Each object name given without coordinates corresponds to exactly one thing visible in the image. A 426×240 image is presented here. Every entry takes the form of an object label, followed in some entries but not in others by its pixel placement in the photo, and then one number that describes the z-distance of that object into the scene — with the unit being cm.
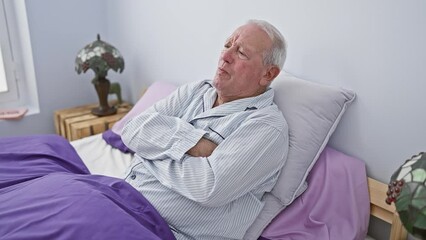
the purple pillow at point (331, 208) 124
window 240
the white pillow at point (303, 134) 127
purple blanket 100
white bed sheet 170
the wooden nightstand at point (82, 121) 219
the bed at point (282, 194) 104
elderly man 118
